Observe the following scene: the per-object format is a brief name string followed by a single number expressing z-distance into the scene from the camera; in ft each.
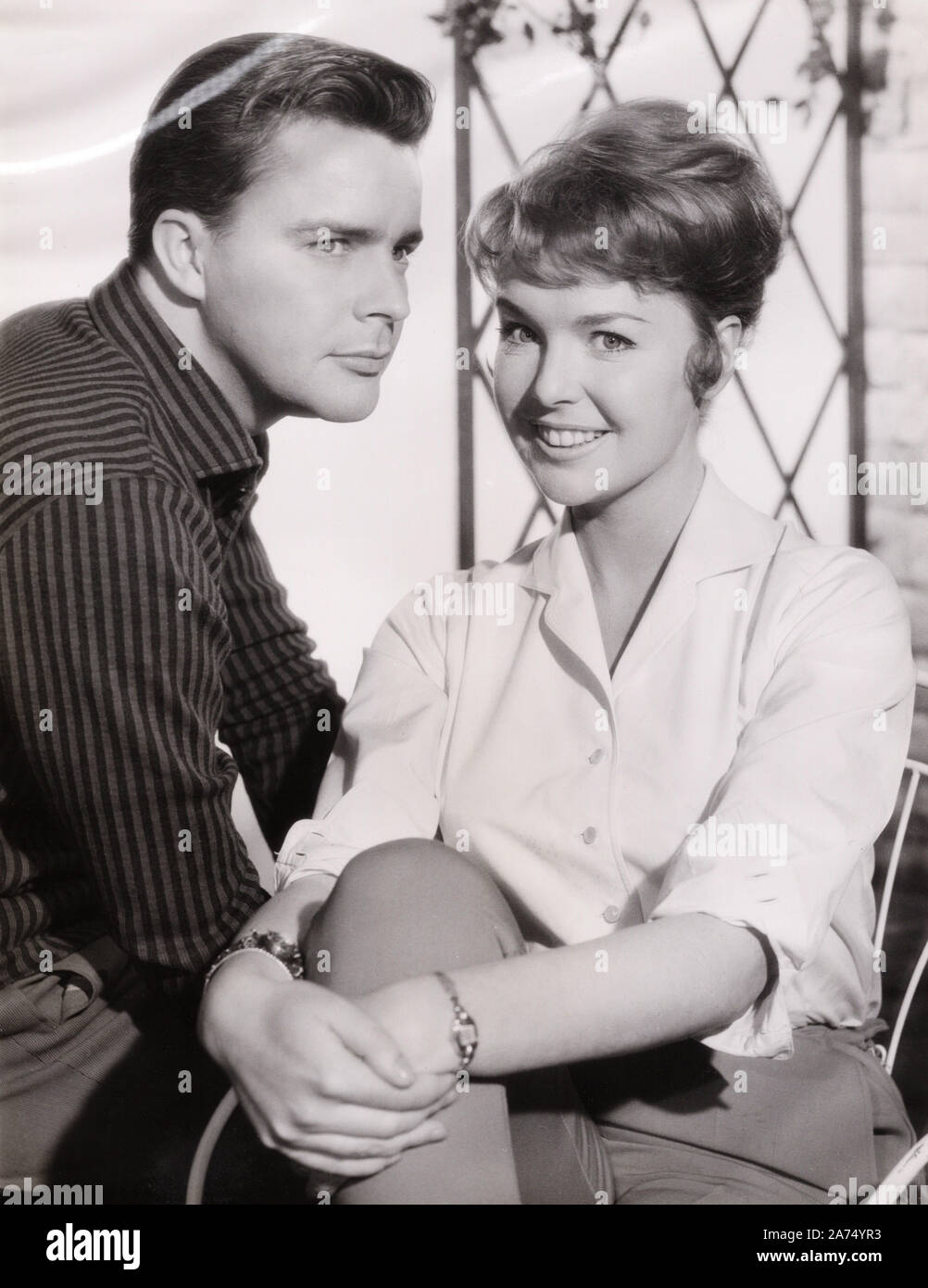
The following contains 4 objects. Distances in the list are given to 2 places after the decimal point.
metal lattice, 7.78
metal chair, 6.99
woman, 6.78
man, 7.24
